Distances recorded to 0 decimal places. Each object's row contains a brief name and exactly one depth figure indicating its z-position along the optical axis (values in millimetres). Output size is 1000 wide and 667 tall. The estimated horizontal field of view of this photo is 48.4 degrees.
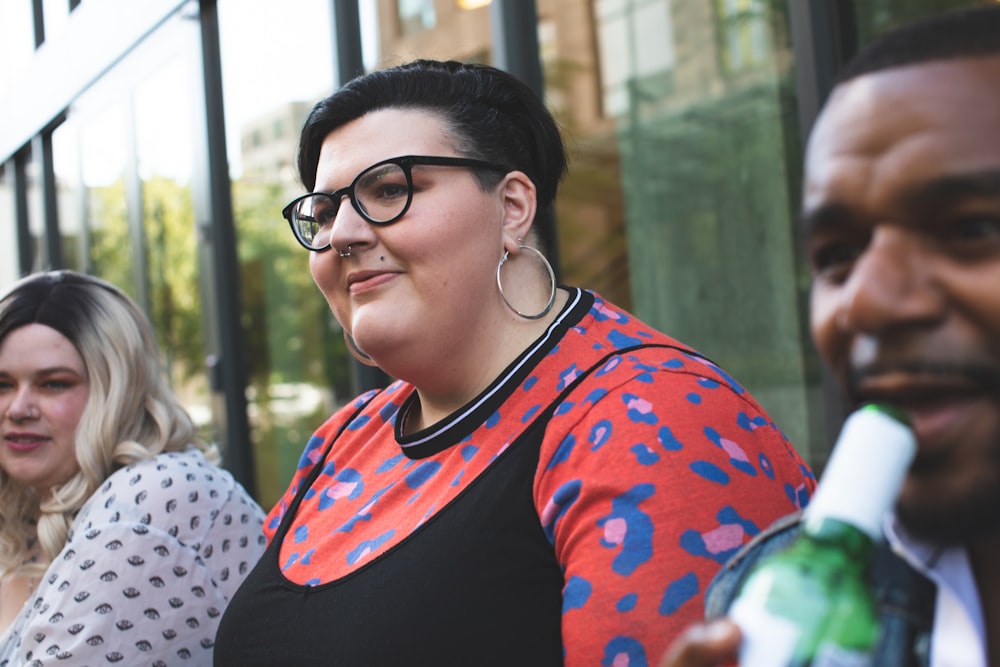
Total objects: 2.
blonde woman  2510
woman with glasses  1535
